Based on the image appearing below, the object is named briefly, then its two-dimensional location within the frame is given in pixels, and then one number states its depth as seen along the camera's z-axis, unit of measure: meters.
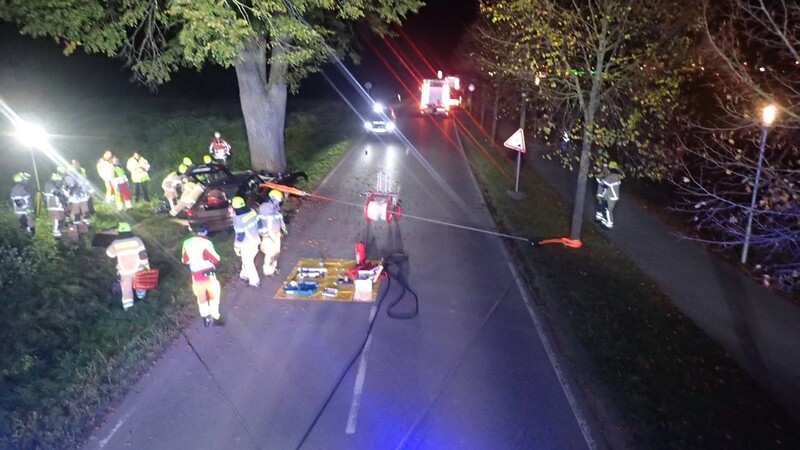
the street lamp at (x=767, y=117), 6.52
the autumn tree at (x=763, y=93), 5.97
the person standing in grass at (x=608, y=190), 13.58
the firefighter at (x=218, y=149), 18.69
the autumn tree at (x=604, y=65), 10.20
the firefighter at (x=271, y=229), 10.28
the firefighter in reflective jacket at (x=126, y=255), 8.83
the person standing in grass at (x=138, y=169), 14.82
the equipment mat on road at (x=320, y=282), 9.77
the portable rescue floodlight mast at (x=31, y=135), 14.13
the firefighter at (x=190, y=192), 13.07
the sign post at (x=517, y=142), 14.51
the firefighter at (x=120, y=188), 13.99
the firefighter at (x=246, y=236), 9.56
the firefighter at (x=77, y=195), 12.50
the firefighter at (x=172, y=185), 13.96
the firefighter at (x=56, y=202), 11.89
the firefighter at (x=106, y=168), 13.99
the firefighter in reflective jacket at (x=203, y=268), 8.32
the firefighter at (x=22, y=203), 11.59
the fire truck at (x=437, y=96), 41.03
